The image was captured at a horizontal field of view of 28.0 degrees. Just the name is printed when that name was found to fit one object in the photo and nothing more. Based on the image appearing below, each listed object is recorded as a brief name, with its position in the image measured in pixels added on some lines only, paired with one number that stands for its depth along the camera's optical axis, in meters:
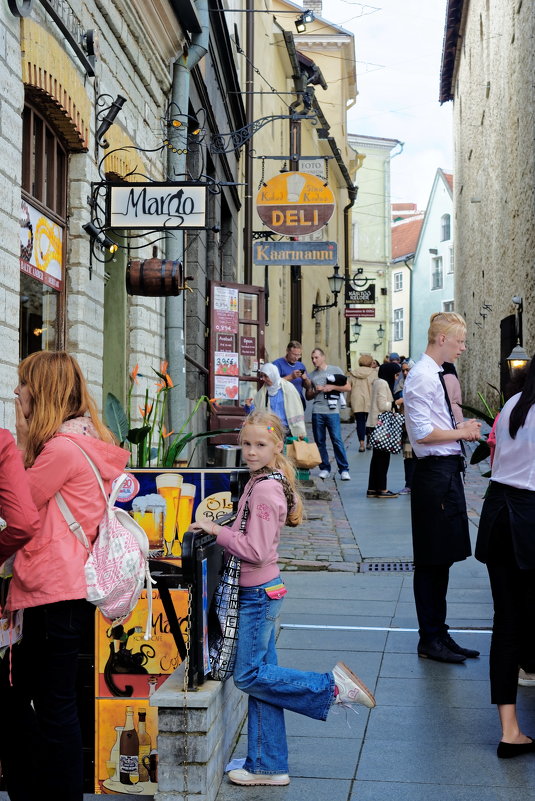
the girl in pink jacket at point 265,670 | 4.07
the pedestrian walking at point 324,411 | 14.59
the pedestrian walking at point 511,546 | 4.40
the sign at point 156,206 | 8.36
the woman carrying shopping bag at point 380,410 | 13.61
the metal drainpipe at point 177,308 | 11.48
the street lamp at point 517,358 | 8.38
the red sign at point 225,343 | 15.41
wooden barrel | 9.00
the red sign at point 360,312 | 40.65
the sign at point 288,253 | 16.70
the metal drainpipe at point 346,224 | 42.09
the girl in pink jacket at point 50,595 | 3.46
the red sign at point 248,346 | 16.18
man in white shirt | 5.89
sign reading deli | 15.93
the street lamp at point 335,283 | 29.12
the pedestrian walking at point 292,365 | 15.08
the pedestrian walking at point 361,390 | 19.19
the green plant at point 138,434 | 6.55
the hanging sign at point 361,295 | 39.72
